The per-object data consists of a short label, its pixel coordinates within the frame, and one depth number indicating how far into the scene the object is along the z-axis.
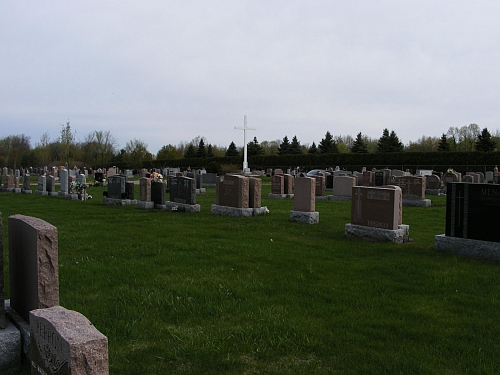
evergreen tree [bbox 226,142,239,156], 69.00
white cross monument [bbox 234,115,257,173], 49.59
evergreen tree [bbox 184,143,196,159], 73.31
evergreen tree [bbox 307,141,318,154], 68.06
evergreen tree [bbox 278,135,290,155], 68.25
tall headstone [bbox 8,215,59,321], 3.50
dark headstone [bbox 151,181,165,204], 15.87
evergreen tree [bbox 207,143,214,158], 73.31
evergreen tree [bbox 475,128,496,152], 51.25
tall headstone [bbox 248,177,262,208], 13.26
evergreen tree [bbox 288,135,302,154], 68.06
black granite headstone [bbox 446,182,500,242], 7.59
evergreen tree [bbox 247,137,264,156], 67.38
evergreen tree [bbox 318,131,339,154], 64.62
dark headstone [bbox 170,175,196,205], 14.48
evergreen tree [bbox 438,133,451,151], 55.67
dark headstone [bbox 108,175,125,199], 17.36
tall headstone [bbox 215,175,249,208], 13.11
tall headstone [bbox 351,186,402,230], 9.12
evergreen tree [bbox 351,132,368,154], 63.00
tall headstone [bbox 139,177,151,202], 15.95
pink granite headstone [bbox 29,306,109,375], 2.51
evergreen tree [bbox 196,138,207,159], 72.38
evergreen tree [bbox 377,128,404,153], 57.31
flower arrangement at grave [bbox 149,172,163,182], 19.62
